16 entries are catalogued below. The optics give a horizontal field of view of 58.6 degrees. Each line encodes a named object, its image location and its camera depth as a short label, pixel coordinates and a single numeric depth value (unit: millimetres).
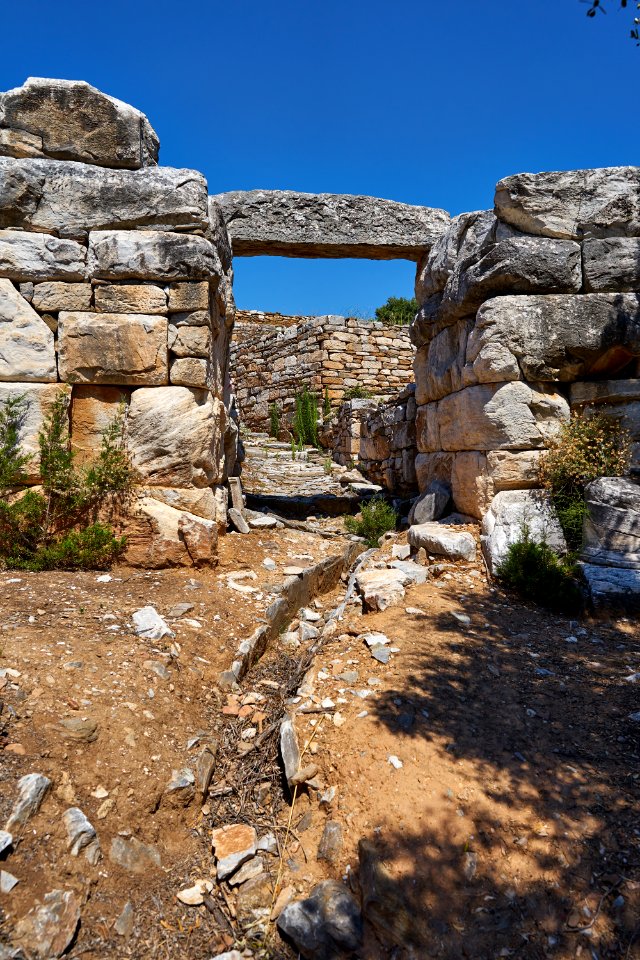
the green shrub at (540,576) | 3898
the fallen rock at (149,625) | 3057
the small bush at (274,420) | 13797
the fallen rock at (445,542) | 4570
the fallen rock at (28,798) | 1847
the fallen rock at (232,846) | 2033
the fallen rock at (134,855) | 1930
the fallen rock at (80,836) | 1871
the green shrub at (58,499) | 3896
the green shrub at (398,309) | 20656
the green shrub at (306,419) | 12648
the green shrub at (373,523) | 6250
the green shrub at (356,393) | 12719
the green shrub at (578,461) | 4430
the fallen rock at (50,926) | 1613
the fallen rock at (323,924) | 1760
